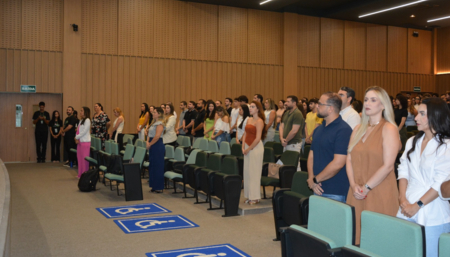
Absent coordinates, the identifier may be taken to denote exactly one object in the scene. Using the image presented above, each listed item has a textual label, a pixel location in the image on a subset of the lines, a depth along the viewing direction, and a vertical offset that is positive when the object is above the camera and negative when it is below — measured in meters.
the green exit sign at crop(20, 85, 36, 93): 12.20 +1.01
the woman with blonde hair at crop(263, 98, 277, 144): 8.09 +0.14
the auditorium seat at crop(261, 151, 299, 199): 6.14 -0.72
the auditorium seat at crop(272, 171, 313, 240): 3.98 -0.82
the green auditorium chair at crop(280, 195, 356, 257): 2.40 -0.67
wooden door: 12.29 -0.20
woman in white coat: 2.56 -0.31
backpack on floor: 7.63 -1.06
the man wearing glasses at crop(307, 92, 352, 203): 3.53 -0.24
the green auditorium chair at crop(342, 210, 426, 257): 2.16 -0.62
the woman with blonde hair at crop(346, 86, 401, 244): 2.99 -0.25
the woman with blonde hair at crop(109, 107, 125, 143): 10.65 -0.02
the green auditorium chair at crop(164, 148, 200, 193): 7.11 -0.82
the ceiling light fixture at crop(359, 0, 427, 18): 13.10 +3.85
